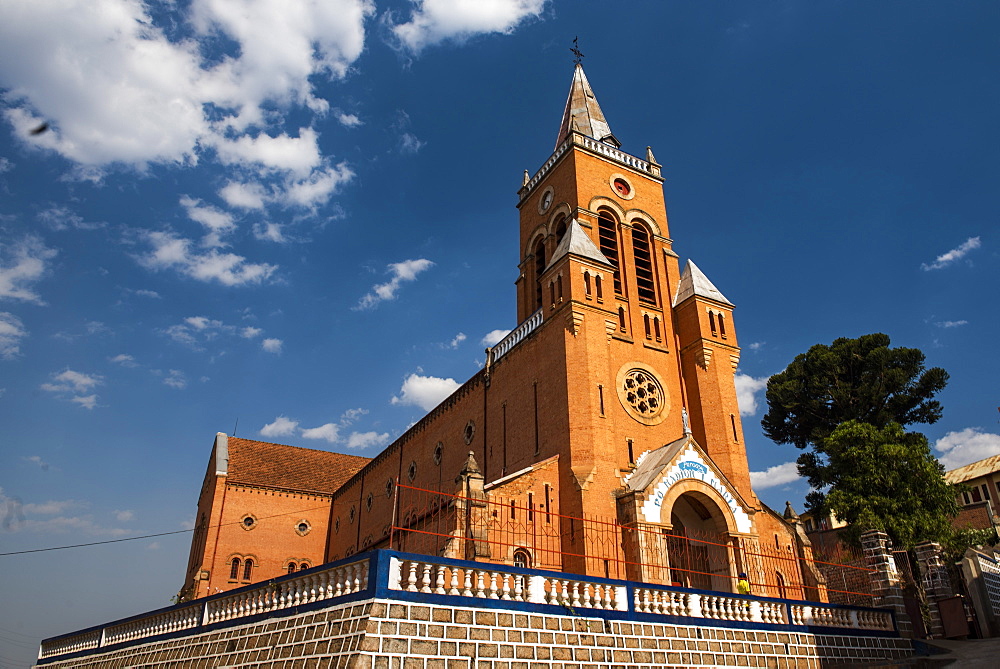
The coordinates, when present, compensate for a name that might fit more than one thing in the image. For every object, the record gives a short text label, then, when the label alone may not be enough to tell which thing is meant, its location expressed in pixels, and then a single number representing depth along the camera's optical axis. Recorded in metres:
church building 21.33
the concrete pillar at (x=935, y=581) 20.78
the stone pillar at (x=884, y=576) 18.56
